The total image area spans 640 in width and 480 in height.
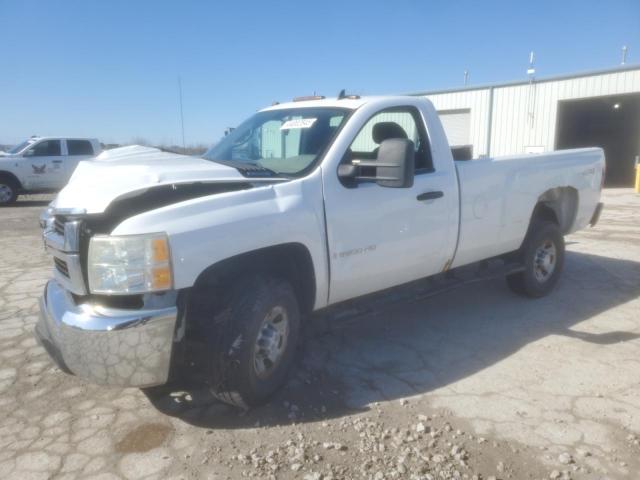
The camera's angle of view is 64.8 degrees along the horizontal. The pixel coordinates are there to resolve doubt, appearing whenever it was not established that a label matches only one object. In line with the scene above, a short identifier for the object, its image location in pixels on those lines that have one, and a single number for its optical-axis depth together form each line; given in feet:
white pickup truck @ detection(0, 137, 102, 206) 48.47
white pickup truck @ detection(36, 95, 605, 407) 8.59
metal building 58.23
